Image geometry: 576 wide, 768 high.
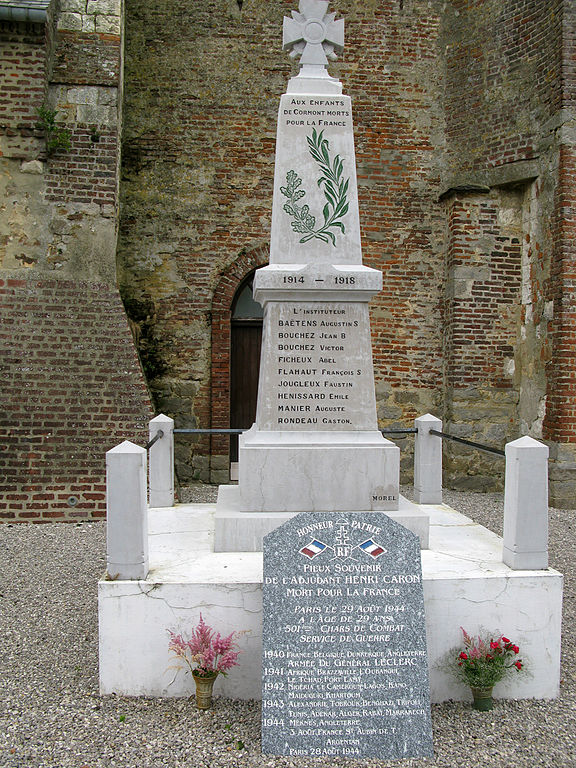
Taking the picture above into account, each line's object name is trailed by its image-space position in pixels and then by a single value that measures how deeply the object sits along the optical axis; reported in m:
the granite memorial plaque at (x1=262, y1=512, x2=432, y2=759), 2.87
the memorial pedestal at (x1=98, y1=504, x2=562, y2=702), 3.38
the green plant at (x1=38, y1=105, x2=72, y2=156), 7.20
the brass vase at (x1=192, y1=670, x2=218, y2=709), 3.18
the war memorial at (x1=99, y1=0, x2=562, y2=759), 2.95
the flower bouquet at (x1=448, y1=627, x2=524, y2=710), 3.24
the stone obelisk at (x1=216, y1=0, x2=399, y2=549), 4.20
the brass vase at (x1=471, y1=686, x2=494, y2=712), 3.27
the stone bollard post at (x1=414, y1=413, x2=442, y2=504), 5.52
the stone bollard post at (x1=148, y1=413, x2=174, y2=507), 5.58
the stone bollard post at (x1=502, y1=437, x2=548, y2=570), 3.54
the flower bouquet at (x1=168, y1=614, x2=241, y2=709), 3.17
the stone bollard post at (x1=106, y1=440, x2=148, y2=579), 3.45
